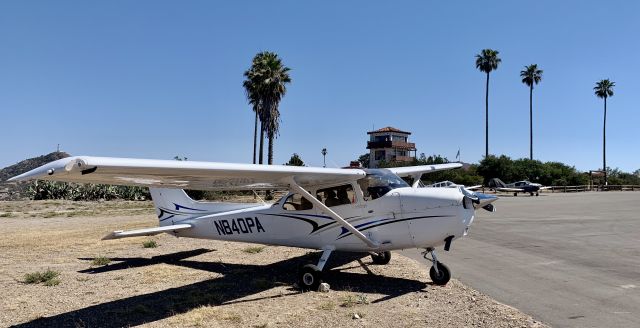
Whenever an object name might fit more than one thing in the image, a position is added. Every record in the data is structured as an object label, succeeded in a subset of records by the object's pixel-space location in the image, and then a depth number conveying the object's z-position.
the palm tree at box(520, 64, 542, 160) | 79.25
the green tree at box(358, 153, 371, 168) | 97.24
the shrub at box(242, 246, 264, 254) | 11.57
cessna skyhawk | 7.04
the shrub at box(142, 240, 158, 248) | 12.34
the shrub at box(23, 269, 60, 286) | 8.02
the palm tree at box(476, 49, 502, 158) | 72.81
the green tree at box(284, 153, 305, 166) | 66.36
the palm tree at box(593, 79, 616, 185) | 82.38
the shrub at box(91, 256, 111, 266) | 9.87
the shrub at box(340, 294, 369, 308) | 6.67
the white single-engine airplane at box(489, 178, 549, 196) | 45.31
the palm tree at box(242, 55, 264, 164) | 39.44
